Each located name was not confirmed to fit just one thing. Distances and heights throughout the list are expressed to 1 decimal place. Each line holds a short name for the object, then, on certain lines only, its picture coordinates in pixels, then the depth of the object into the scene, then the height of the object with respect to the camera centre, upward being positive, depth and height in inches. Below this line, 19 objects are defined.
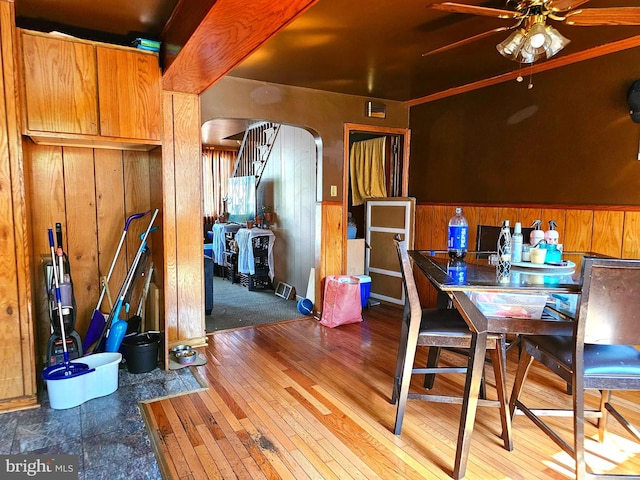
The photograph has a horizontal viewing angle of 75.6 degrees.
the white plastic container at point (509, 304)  75.2 -18.3
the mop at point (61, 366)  97.1 -40.0
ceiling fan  79.0 +37.1
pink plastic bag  162.9 -39.2
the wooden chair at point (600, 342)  63.9 -23.5
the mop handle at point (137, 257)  121.0 -16.6
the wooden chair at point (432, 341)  82.8 -28.1
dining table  72.0 -19.3
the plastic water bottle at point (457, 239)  102.3 -8.8
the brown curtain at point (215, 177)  334.6 +20.7
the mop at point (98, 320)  120.0 -34.7
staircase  236.4 +33.7
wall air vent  179.2 +41.4
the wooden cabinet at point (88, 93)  99.2 +27.6
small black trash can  114.1 -42.3
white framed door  182.5 -16.5
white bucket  94.9 -43.4
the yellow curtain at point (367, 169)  204.4 +17.5
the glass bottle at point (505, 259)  80.8 -10.9
